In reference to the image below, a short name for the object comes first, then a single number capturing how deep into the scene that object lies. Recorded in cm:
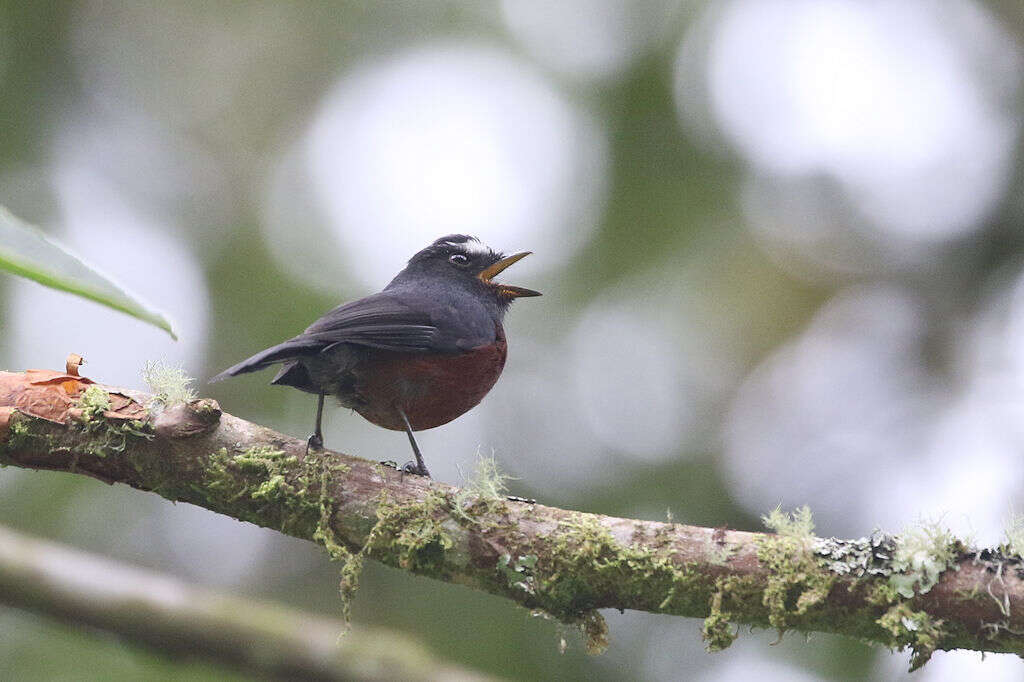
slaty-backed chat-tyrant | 838
